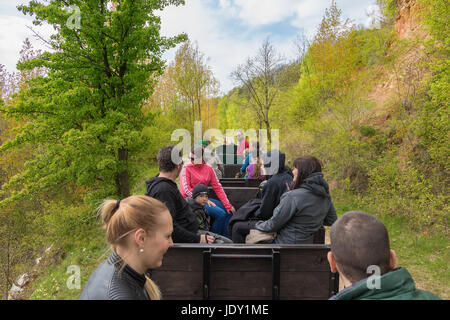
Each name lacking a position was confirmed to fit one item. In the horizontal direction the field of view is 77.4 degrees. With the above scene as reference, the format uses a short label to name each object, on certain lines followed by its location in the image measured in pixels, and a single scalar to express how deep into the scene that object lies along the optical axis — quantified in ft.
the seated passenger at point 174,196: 8.54
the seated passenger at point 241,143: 28.53
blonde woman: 3.90
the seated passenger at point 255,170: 18.61
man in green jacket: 3.51
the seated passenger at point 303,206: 8.84
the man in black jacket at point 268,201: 10.77
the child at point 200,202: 11.67
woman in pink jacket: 13.47
